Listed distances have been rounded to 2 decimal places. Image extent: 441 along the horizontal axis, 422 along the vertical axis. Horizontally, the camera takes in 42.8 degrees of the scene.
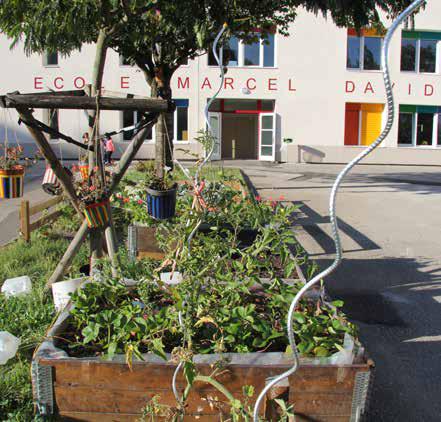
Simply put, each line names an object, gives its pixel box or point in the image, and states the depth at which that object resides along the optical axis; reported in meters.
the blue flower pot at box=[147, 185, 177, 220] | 4.81
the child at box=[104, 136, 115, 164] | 20.73
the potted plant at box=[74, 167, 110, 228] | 4.15
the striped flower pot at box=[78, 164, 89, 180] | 5.71
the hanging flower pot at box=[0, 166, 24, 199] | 5.27
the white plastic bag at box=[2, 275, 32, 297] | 4.20
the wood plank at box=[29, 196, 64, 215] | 6.94
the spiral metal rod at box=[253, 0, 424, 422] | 1.47
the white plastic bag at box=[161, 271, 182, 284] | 3.54
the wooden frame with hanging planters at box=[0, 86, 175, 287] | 3.92
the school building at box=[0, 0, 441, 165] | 24.98
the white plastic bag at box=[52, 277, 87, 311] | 3.81
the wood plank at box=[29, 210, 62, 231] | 6.62
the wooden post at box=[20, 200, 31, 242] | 6.29
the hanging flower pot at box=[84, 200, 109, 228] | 4.14
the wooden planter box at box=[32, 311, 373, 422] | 2.44
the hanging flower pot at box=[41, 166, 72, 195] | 5.38
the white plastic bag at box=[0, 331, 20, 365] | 3.00
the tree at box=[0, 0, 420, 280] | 6.16
